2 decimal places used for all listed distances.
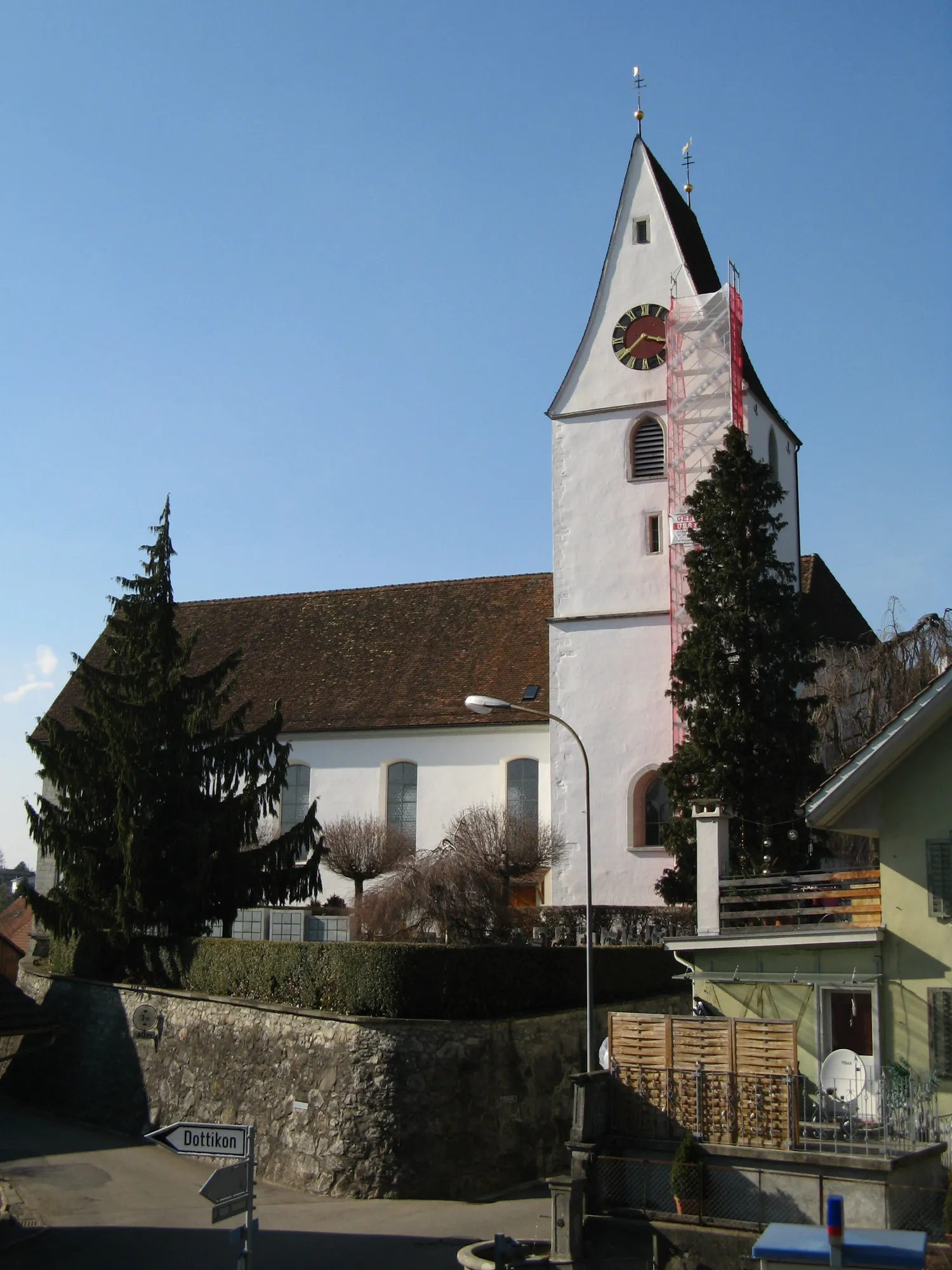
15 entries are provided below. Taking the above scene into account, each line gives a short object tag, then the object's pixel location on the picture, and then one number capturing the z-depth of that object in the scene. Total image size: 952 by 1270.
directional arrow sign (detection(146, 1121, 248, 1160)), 11.82
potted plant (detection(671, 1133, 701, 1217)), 15.92
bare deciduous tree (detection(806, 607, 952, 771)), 26.77
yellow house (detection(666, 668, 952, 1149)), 16.66
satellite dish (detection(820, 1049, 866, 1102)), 16.52
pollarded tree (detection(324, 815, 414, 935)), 33.47
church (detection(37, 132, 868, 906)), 32.59
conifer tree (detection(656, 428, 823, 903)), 26.44
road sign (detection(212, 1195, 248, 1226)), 11.62
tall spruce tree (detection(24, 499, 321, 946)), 26.86
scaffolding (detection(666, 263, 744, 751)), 32.47
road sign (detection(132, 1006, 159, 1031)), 25.27
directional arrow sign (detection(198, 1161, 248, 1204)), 11.52
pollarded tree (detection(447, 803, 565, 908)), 30.25
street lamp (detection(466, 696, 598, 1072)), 19.02
